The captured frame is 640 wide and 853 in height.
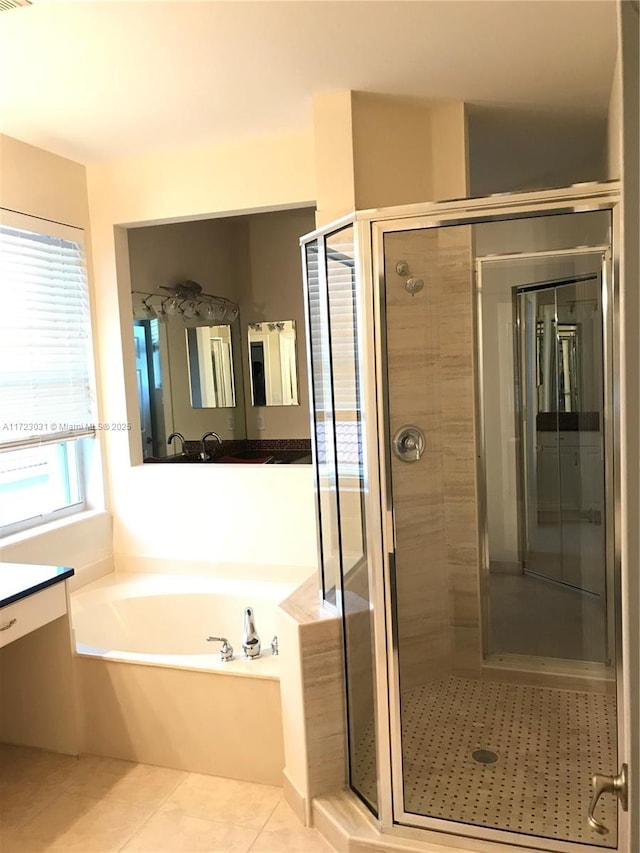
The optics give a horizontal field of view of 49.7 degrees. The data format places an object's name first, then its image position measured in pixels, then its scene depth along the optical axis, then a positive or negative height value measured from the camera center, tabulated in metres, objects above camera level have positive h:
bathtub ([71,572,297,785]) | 2.66 -1.27
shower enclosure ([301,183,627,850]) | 2.23 -0.54
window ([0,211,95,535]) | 3.30 +0.12
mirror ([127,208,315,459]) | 4.97 +0.43
